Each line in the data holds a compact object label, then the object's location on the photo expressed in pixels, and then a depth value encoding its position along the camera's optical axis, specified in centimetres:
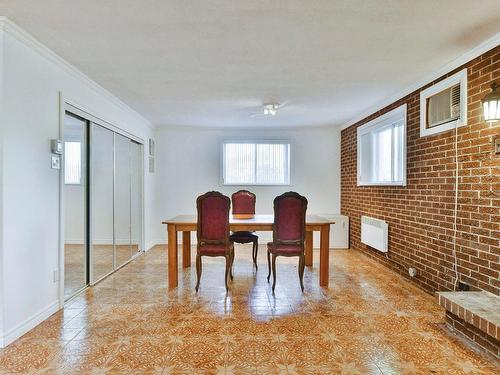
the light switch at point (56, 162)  282
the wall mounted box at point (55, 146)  281
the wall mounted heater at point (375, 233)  433
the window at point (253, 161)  639
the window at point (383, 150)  415
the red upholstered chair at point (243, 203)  504
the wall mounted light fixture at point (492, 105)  232
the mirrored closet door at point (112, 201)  372
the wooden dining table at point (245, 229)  362
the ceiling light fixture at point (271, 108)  446
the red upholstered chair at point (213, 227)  346
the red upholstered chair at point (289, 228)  350
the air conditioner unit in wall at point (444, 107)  299
